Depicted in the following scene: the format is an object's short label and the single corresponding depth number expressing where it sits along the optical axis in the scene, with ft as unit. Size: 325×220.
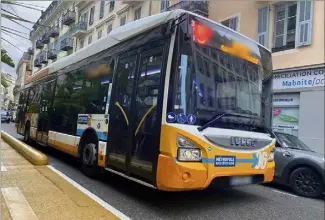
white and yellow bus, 14.56
